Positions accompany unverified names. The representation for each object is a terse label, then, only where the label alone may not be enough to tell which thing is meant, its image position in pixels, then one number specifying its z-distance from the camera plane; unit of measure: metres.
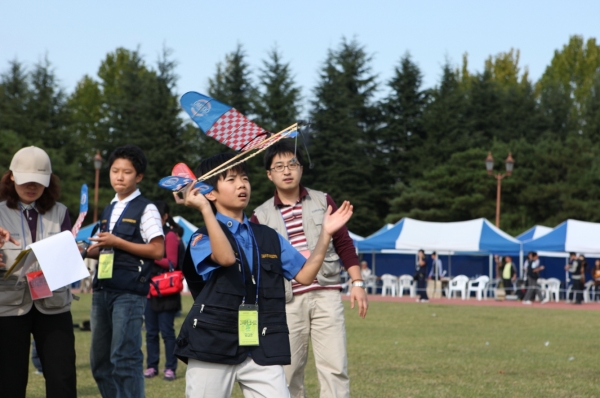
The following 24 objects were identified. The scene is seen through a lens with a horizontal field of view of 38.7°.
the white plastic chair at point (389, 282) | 34.62
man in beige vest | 5.71
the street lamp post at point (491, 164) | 35.31
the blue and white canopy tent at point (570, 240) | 28.66
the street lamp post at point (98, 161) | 38.22
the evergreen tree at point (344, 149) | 54.59
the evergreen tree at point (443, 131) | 55.47
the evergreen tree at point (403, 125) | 57.66
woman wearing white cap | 4.94
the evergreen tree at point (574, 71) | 62.16
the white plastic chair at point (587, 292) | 30.38
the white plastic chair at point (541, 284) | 30.17
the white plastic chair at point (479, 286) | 31.94
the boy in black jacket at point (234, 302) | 3.97
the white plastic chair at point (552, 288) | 31.09
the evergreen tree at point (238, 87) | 56.12
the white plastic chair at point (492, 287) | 32.81
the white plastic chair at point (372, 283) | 35.00
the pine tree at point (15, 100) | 53.06
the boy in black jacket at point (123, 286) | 5.63
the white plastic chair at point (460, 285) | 32.25
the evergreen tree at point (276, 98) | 55.81
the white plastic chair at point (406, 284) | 33.75
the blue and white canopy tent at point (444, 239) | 29.95
